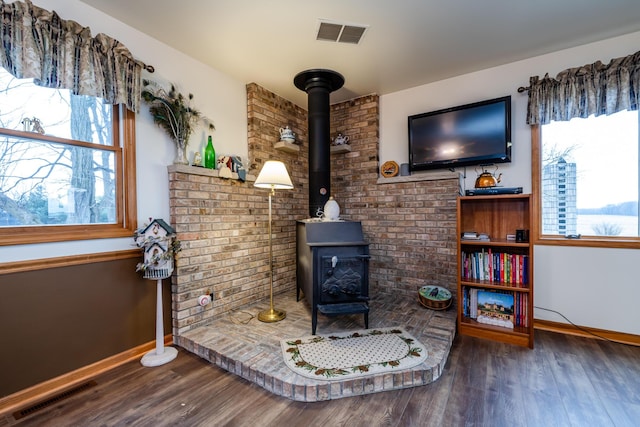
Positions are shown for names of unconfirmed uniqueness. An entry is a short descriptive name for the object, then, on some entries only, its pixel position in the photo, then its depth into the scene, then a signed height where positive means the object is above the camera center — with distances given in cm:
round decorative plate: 335 +53
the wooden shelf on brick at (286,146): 329 +81
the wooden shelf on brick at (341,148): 352 +83
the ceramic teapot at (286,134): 332 +96
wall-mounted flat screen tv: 271 +80
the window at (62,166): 168 +34
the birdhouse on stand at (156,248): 206 -26
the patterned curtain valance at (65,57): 155 +102
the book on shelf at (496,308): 248 -92
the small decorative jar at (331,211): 261 +1
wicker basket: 284 -92
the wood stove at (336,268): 232 -49
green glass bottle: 262 +56
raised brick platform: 173 -105
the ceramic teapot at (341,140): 358 +96
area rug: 180 -105
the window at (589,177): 236 +30
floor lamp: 244 +31
